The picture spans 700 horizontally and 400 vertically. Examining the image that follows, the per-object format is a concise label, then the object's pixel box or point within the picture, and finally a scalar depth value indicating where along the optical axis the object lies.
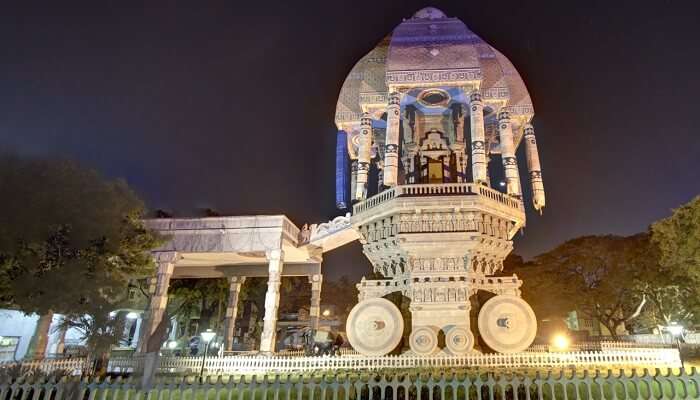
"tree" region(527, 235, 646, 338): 33.09
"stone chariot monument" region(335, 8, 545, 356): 19.73
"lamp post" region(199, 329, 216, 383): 16.14
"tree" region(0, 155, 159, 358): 12.42
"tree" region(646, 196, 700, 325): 22.78
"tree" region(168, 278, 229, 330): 34.16
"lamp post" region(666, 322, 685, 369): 16.56
